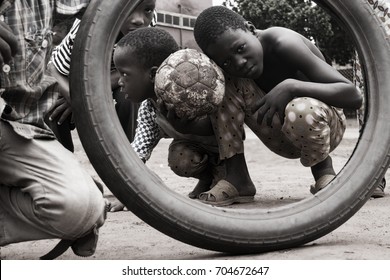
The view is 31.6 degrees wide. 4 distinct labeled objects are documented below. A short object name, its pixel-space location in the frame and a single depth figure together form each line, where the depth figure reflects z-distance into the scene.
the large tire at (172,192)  2.36
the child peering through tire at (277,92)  2.86
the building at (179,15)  8.80
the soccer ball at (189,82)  2.79
